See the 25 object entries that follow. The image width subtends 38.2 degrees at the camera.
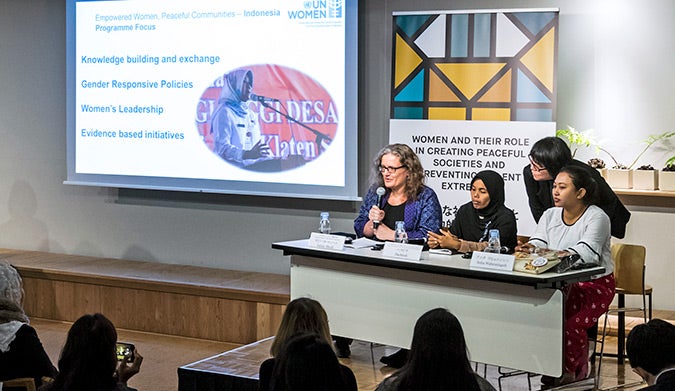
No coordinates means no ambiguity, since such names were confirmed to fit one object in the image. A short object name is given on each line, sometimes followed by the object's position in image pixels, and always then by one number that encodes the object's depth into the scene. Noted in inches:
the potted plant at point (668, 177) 226.5
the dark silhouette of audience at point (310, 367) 105.1
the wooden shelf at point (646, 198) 227.9
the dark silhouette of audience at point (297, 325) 125.9
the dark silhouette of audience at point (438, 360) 107.6
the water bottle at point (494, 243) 177.5
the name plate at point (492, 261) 171.9
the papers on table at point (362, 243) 200.8
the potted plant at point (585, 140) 233.1
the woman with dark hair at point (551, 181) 220.5
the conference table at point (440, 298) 170.4
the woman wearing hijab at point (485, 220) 190.2
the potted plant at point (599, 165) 233.0
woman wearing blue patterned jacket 206.2
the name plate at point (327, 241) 198.2
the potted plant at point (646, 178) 228.8
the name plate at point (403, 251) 183.8
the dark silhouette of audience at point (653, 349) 119.5
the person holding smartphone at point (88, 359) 114.7
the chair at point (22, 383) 136.7
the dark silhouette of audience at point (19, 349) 138.1
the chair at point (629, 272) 211.5
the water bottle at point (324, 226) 204.4
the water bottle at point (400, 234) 193.8
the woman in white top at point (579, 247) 179.9
